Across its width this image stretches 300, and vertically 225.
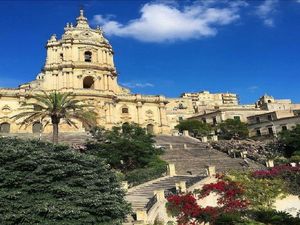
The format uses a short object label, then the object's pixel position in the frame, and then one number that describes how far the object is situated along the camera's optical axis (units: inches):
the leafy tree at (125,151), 848.9
